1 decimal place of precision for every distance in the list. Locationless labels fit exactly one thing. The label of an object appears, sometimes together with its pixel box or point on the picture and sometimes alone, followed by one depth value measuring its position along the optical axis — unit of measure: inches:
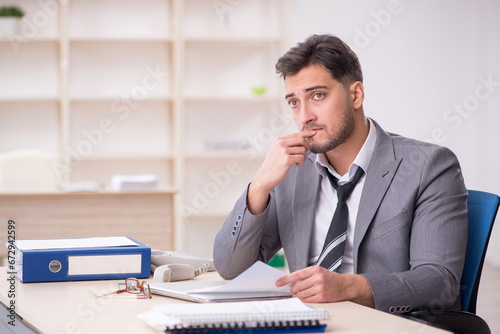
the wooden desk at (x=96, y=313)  94.1
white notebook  89.7
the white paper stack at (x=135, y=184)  226.3
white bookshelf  294.3
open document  101.2
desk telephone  112.4
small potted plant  283.7
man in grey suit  110.1
